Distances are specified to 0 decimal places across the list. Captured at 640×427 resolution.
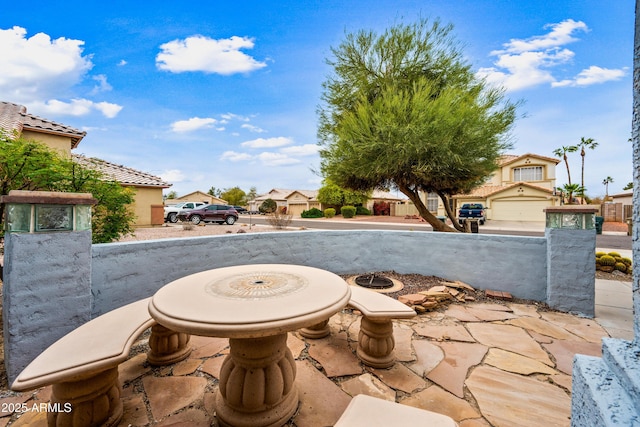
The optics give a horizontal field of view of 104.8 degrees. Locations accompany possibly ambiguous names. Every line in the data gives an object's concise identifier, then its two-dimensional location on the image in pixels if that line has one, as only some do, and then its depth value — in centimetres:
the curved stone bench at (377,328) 212
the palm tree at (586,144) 2111
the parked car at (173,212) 1834
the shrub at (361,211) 3006
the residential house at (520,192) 2002
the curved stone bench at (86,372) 133
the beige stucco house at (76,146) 787
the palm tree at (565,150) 2094
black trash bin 1236
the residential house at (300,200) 3303
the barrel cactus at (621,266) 542
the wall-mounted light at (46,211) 192
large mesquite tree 545
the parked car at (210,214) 1758
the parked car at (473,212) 1952
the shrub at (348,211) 2753
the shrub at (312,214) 2898
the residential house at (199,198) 4044
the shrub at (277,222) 1466
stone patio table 134
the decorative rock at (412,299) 333
